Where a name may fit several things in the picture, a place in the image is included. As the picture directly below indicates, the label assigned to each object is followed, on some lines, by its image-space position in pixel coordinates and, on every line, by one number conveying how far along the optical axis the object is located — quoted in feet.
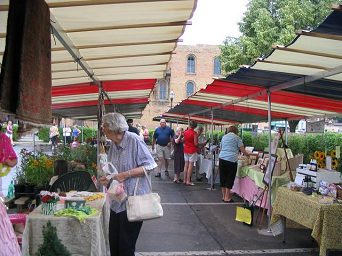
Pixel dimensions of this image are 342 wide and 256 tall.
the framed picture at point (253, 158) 31.05
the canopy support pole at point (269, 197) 22.24
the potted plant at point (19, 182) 20.04
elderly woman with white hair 12.59
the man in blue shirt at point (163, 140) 45.16
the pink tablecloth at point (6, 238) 8.79
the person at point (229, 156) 30.07
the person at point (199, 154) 45.47
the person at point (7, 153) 15.24
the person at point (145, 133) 80.28
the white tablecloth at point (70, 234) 12.54
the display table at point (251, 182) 23.86
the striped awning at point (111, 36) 11.01
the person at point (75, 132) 88.94
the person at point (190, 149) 39.88
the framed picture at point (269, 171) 23.38
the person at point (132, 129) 30.67
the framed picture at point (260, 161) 28.41
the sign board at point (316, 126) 34.01
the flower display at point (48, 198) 13.12
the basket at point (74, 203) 13.38
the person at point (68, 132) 84.50
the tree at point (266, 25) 82.88
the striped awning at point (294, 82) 12.91
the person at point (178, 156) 42.88
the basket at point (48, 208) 13.01
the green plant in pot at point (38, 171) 20.81
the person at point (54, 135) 74.40
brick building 161.89
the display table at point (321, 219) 16.15
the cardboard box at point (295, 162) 25.32
